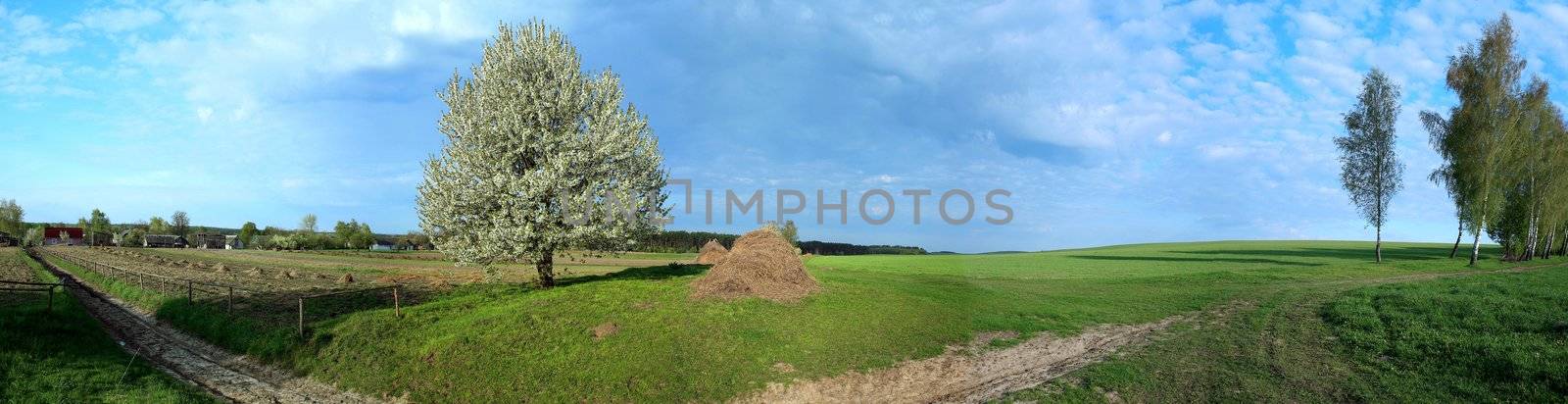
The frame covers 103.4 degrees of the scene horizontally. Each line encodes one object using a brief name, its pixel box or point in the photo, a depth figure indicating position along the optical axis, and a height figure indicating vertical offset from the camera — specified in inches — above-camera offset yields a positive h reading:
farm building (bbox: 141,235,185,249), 4337.4 -138.3
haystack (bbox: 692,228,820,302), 990.4 -90.7
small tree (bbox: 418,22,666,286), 1080.2 +108.6
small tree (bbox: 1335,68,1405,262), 1921.8 +230.9
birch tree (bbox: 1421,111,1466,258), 1840.6 +205.6
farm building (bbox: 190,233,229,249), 4416.8 -135.5
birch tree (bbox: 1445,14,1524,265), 1695.4 +281.5
